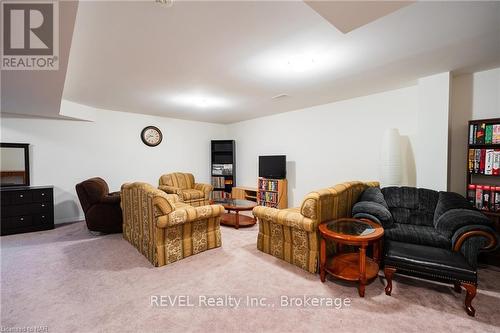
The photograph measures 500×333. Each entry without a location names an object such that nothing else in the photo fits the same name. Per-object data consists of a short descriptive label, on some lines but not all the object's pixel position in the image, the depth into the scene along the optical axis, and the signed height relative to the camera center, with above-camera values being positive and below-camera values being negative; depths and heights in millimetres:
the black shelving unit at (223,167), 6422 -158
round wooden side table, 2043 -913
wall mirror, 3986 -75
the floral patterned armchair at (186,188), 4980 -634
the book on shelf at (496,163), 2664 +11
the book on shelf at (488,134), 2713 +365
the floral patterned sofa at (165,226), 2617 -844
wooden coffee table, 3967 -1086
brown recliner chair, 3656 -766
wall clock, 5417 +630
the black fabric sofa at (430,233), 1887 -756
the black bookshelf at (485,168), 2672 -55
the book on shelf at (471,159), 2836 +60
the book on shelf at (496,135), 2664 +350
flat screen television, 5168 -100
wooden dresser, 3711 -842
